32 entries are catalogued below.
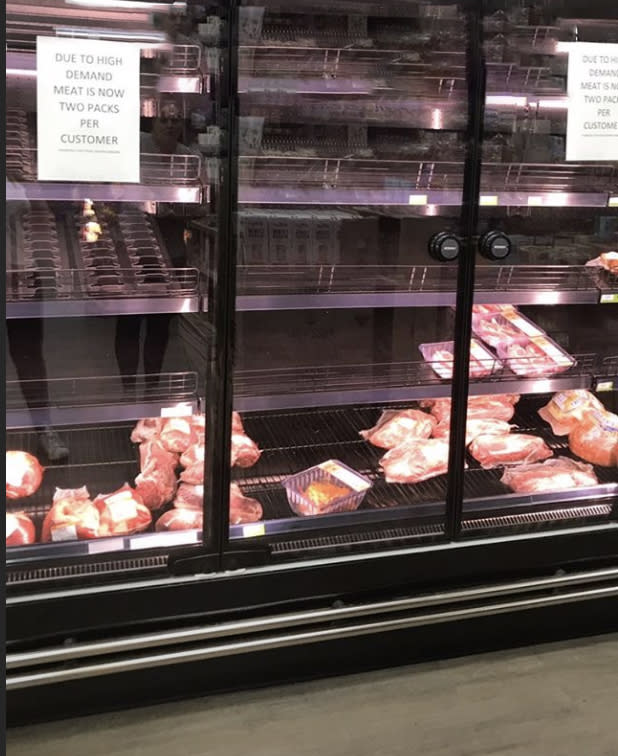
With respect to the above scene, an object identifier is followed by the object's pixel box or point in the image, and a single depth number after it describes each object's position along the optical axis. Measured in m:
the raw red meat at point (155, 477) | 2.69
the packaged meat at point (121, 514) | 2.55
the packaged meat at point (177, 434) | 2.85
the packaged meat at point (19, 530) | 2.44
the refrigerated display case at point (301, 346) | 2.37
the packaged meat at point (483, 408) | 3.23
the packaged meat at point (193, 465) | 2.76
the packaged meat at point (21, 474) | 2.55
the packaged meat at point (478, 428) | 3.15
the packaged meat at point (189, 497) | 2.71
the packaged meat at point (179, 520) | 2.65
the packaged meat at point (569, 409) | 3.23
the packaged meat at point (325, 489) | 2.79
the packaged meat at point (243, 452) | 2.83
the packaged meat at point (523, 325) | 3.17
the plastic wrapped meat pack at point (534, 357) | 3.05
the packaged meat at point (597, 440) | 3.15
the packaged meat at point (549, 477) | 3.00
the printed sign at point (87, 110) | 2.18
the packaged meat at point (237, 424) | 2.95
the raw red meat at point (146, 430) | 2.85
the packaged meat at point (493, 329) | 3.15
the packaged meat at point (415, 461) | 2.92
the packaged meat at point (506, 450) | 3.08
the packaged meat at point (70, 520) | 2.52
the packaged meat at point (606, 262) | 3.07
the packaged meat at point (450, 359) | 2.88
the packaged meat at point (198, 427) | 2.89
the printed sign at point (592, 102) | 2.70
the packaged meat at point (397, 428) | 3.04
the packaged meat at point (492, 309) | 3.28
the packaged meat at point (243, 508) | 2.67
